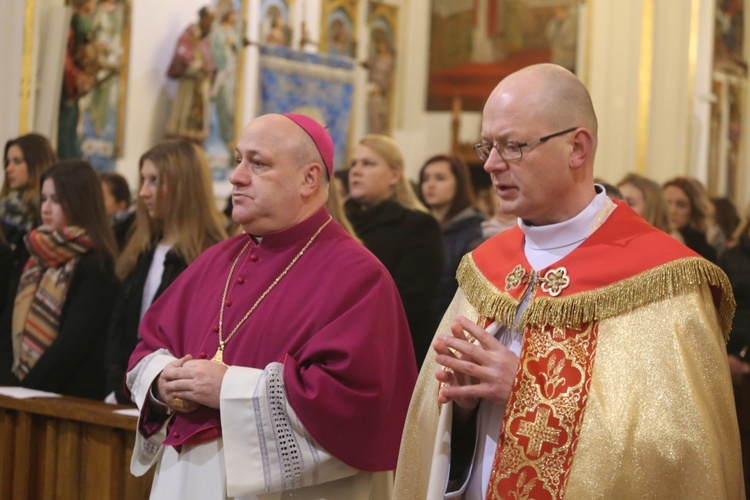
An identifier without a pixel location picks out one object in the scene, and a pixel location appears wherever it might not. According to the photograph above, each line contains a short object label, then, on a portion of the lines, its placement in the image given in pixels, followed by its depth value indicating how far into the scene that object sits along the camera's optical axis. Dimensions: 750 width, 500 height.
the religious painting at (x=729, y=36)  18.17
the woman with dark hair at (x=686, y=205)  7.56
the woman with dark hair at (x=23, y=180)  6.55
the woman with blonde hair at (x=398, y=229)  5.63
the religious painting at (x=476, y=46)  17.70
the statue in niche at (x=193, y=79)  13.00
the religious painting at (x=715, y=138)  18.69
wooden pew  4.57
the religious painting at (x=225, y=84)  13.48
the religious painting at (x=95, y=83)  11.48
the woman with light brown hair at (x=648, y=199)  6.01
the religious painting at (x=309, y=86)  13.70
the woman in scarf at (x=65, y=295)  5.28
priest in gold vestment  2.65
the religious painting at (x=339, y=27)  16.20
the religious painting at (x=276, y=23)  14.67
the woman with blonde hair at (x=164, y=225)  5.09
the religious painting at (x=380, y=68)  17.05
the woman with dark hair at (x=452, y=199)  6.59
